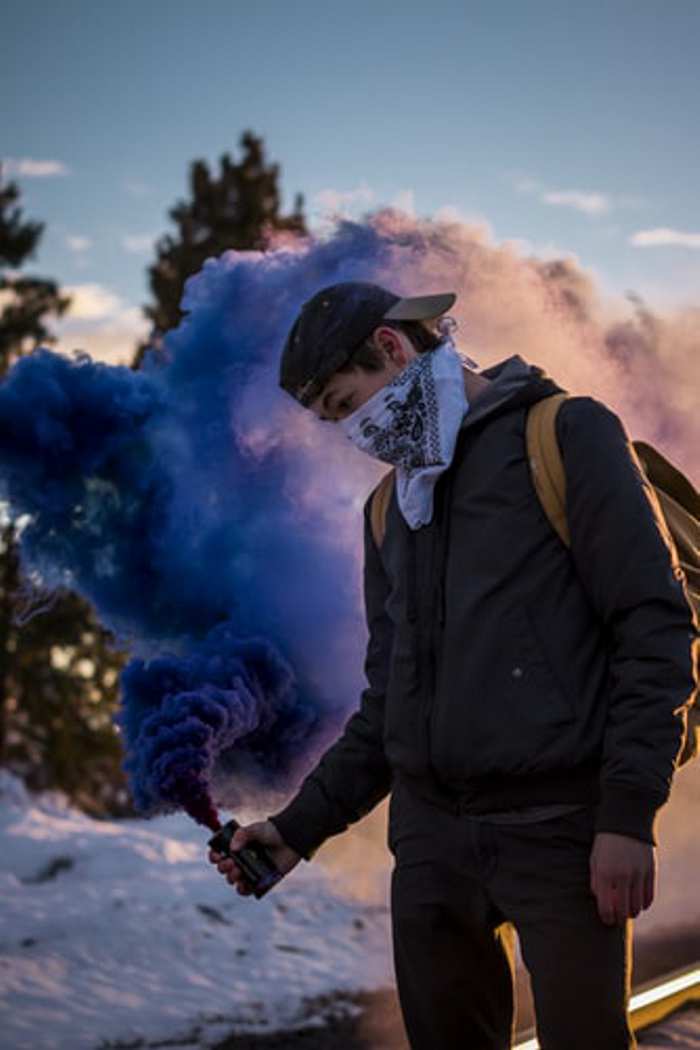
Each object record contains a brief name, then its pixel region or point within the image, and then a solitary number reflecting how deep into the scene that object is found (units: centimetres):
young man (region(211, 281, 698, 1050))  210
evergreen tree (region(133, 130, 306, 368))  1778
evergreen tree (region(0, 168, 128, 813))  1596
